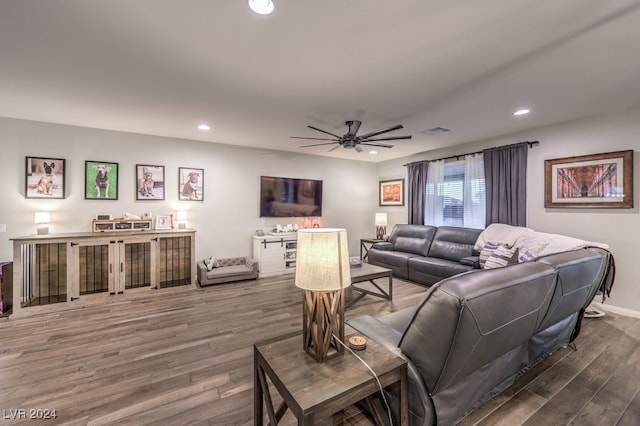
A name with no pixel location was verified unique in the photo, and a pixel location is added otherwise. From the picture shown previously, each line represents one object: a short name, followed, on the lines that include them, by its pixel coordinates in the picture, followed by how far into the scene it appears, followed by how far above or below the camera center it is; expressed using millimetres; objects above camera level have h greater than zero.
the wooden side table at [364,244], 5932 -783
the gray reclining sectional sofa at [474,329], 1260 -634
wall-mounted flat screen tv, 5488 +327
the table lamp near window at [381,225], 6152 -297
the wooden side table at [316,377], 1061 -733
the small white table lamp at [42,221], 3697 -133
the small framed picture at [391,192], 6385 +495
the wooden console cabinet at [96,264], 3398 -736
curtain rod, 4070 +1073
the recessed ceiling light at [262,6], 1584 +1250
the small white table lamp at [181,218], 4680 -109
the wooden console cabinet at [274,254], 5035 -806
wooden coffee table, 3492 -857
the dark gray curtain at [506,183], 4164 +476
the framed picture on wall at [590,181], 3295 +425
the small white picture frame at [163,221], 4441 -155
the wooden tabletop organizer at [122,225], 4004 -200
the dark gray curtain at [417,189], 5648 +500
